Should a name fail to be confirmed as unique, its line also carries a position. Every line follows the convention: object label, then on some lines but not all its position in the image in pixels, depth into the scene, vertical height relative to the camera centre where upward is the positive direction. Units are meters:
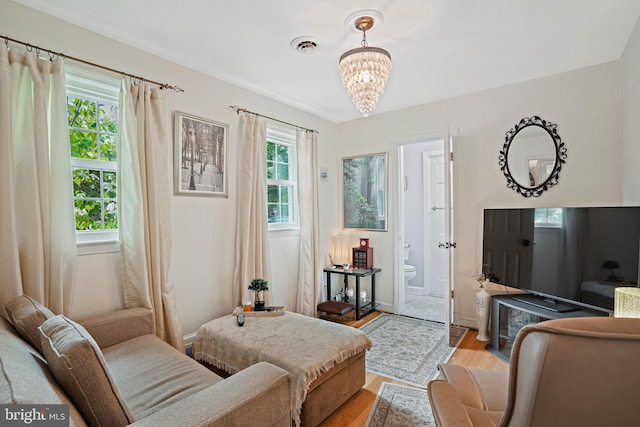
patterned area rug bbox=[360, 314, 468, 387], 2.55 -1.37
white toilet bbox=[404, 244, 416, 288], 4.52 -0.97
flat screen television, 2.16 -0.37
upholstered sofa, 1.01 -0.73
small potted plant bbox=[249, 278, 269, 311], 2.72 -0.71
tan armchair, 0.73 -0.40
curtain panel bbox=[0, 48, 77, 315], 1.72 +0.15
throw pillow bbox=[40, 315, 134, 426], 1.02 -0.58
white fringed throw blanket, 1.81 -0.91
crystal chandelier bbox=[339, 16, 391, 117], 1.90 +0.86
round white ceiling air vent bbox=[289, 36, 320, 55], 2.31 +1.28
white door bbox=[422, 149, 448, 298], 4.93 -0.22
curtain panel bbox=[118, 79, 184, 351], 2.24 +0.02
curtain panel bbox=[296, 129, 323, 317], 3.64 -0.22
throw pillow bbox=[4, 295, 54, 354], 1.39 -0.51
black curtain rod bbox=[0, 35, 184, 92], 1.82 +1.01
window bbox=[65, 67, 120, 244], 2.18 +0.43
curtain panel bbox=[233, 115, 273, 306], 2.99 -0.07
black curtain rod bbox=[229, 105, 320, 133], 3.04 +1.00
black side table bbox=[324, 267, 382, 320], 3.73 -0.99
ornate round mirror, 2.92 +0.51
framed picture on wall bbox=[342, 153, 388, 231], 4.08 +0.22
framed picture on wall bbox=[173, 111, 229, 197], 2.62 +0.48
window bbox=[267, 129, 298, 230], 3.55 +0.34
